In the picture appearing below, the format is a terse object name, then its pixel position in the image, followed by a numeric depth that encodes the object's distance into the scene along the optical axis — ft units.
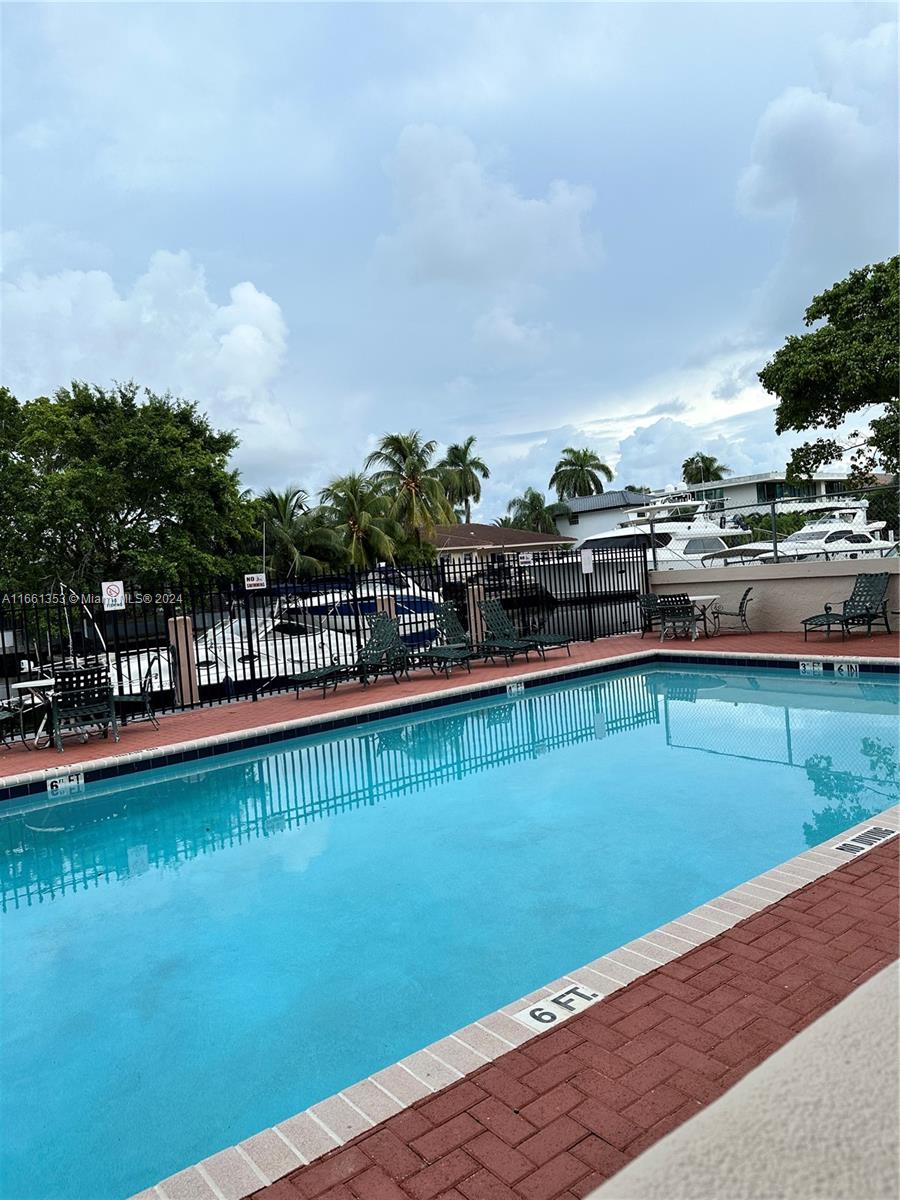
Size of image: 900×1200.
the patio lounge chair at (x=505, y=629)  43.78
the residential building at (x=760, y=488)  150.47
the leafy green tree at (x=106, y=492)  69.51
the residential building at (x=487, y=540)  121.39
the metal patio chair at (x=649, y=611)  49.18
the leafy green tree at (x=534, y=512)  182.80
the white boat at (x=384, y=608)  46.34
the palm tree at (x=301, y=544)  113.29
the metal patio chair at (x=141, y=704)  31.27
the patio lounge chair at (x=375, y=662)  40.81
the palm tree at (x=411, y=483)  116.37
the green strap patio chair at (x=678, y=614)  46.52
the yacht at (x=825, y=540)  49.88
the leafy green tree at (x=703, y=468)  220.64
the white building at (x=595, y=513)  177.47
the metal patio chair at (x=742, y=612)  47.70
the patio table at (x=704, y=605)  48.49
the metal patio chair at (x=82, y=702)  29.32
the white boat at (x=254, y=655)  39.81
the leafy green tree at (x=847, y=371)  41.81
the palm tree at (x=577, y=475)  200.03
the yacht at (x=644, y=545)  54.65
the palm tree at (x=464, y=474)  152.35
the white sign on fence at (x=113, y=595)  31.32
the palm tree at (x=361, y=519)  112.27
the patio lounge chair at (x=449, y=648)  41.81
